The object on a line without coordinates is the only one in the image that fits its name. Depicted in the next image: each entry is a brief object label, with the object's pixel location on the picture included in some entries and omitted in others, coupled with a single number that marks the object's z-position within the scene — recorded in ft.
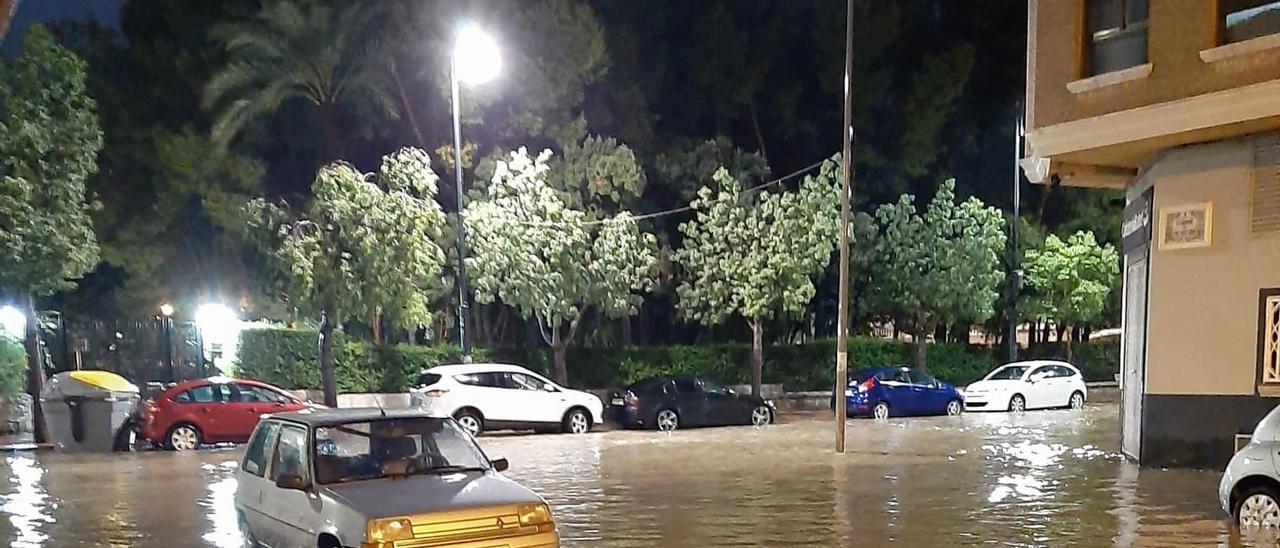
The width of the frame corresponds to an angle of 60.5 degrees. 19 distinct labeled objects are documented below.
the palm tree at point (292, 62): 89.66
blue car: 90.94
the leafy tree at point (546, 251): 87.25
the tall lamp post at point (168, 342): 84.84
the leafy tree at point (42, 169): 73.61
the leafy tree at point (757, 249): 96.68
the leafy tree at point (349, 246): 77.36
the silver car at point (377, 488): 25.35
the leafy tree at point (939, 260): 106.42
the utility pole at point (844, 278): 62.13
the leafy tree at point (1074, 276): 111.24
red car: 66.18
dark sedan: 81.46
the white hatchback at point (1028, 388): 96.32
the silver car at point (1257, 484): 35.65
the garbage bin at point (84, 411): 66.08
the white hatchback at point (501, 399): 72.02
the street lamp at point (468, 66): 70.74
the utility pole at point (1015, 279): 113.39
